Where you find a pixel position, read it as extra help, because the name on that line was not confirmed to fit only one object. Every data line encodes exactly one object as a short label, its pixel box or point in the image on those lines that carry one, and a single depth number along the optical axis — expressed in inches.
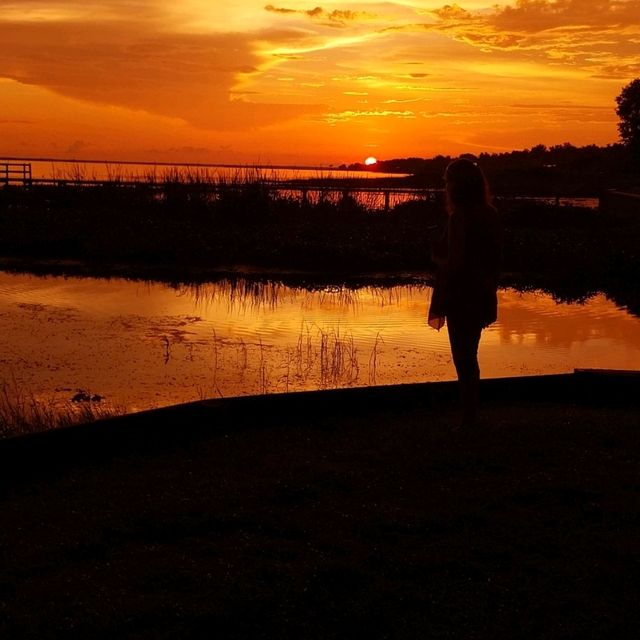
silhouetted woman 259.4
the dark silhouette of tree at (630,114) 1865.2
